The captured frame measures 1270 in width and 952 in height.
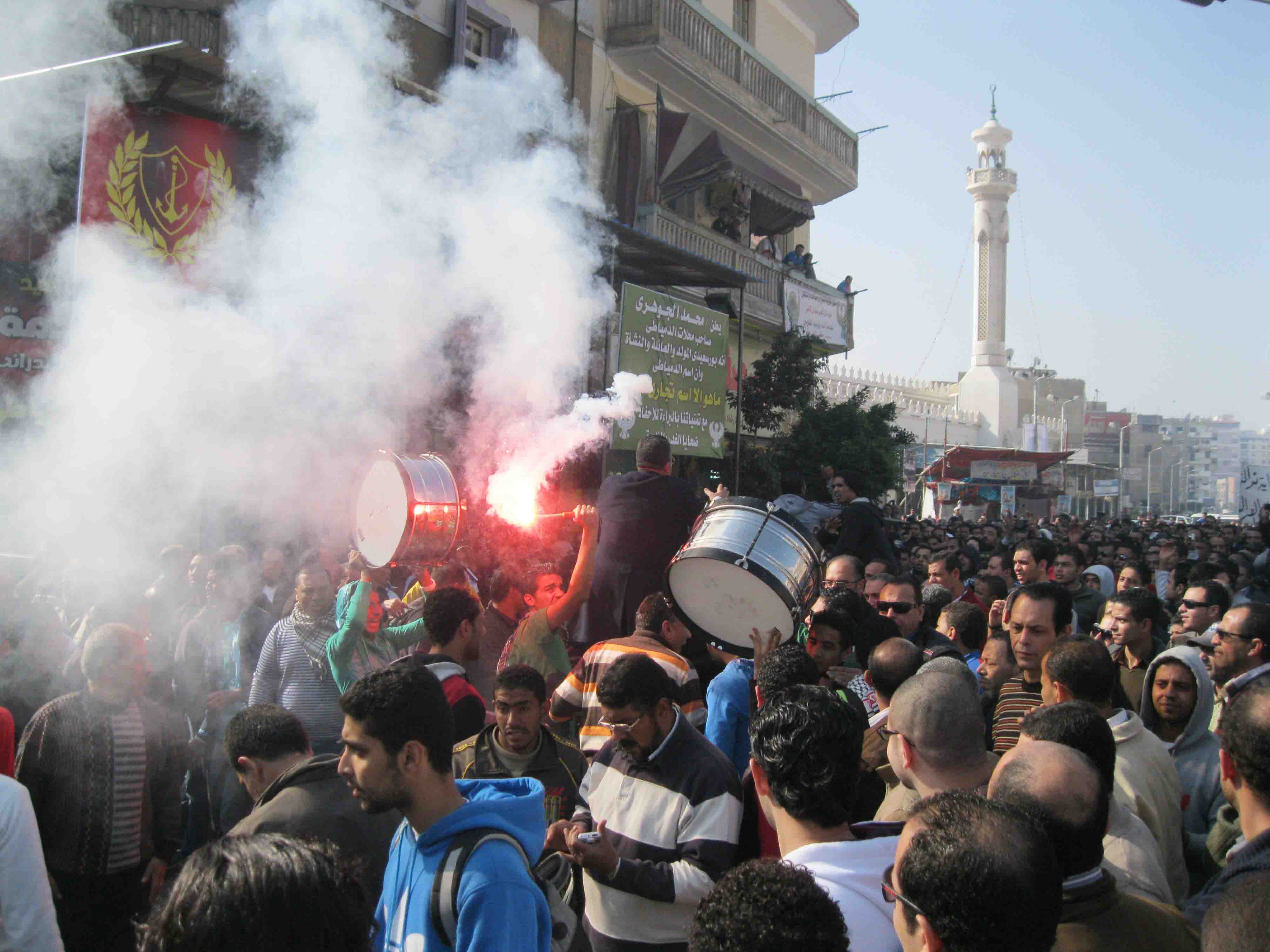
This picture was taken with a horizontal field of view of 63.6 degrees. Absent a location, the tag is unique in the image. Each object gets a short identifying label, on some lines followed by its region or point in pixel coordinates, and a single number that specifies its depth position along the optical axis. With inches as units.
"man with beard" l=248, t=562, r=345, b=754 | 197.2
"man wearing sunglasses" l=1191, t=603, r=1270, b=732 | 180.1
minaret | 1852.9
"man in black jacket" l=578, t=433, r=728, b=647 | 229.0
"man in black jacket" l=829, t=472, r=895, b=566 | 306.2
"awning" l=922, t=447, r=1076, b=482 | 1414.9
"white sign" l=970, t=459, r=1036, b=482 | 1446.9
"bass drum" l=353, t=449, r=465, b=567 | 236.8
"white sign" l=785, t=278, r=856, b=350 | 806.5
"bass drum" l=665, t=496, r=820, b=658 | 187.9
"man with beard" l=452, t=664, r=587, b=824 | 145.7
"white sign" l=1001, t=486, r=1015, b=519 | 1310.3
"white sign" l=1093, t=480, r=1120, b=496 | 1932.8
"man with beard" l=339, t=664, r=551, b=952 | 90.2
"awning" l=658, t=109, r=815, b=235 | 629.6
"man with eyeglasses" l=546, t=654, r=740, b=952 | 115.6
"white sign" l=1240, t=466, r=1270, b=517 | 915.4
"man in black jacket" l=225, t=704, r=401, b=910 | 112.7
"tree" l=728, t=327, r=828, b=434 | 714.2
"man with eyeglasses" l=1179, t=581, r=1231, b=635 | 246.5
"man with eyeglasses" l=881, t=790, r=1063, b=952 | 68.7
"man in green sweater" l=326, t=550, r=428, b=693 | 193.6
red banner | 305.7
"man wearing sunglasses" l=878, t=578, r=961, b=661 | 222.2
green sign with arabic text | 474.6
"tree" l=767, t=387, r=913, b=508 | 710.5
